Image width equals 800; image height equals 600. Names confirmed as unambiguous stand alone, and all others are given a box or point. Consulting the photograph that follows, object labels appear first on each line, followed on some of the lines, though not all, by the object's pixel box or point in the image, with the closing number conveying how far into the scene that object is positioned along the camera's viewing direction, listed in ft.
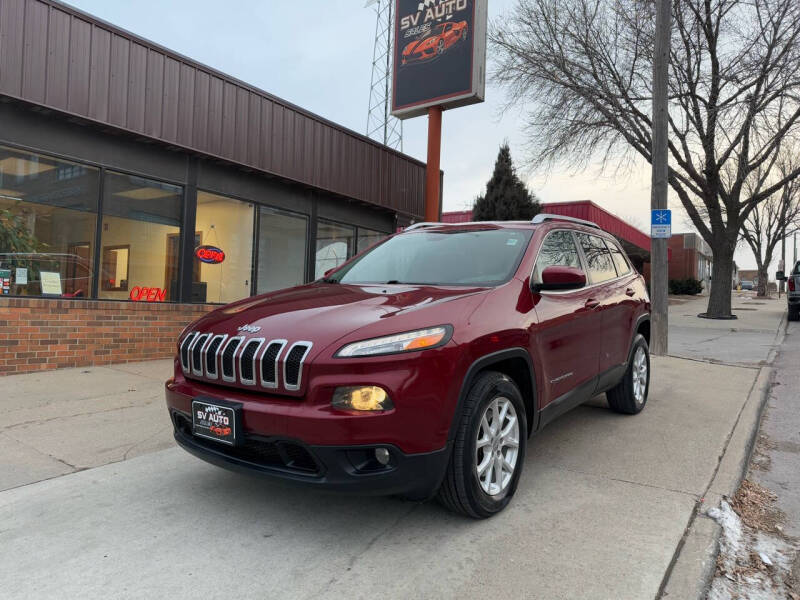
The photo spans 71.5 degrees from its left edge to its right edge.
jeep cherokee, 8.20
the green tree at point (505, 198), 71.77
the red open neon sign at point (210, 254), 29.50
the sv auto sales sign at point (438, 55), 35.06
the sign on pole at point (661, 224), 30.96
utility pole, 31.83
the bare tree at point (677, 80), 51.90
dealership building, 22.13
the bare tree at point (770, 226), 142.39
